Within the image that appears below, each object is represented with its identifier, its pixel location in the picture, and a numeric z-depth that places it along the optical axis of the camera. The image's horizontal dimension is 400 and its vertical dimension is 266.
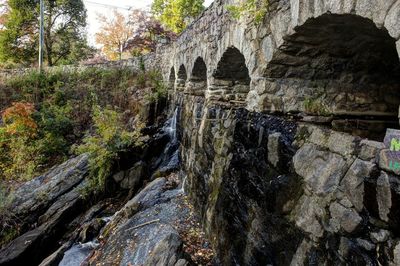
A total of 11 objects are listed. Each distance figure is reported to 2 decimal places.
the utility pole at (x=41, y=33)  17.11
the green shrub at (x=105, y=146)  7.98
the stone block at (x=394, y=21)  1.97
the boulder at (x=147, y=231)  4.53
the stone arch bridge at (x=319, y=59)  3.00
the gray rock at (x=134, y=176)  8.00
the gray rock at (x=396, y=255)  1.81
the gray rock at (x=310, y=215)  2.51
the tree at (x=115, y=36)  23.00
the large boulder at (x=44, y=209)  6.64
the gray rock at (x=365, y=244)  2.01
